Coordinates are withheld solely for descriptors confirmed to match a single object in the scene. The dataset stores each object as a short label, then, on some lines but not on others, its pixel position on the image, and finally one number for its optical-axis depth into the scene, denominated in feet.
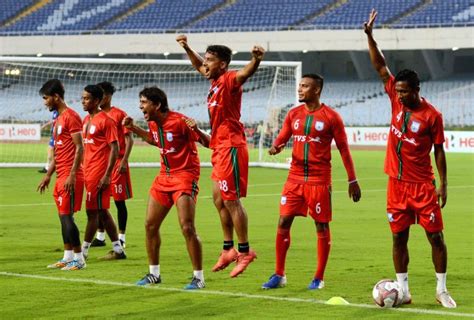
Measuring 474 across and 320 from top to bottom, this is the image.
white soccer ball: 30.48
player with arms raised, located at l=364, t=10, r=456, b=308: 30.96
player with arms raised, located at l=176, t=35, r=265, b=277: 35.53
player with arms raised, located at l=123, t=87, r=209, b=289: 33.76
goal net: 119.03
